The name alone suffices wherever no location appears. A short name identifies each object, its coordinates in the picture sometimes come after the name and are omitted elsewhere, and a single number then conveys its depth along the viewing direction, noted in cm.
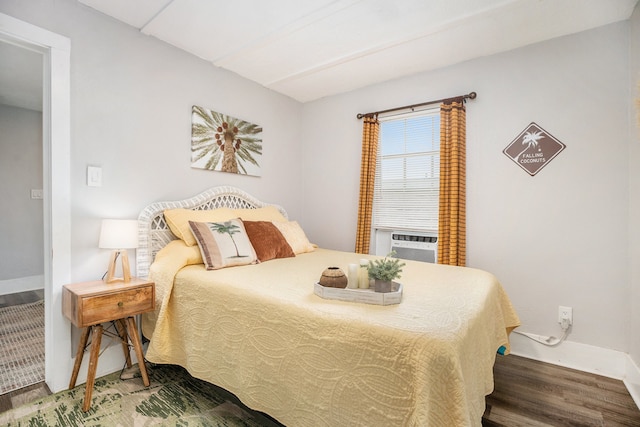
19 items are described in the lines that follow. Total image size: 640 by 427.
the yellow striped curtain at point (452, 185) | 282
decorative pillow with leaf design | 220
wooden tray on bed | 148
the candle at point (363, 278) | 161
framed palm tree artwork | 285
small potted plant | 154
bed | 111
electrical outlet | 245
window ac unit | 315
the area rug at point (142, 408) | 170
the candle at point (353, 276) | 163
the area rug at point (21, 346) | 212
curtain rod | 285
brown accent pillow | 256
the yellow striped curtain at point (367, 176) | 342
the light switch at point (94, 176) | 217
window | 315
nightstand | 181
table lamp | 202
